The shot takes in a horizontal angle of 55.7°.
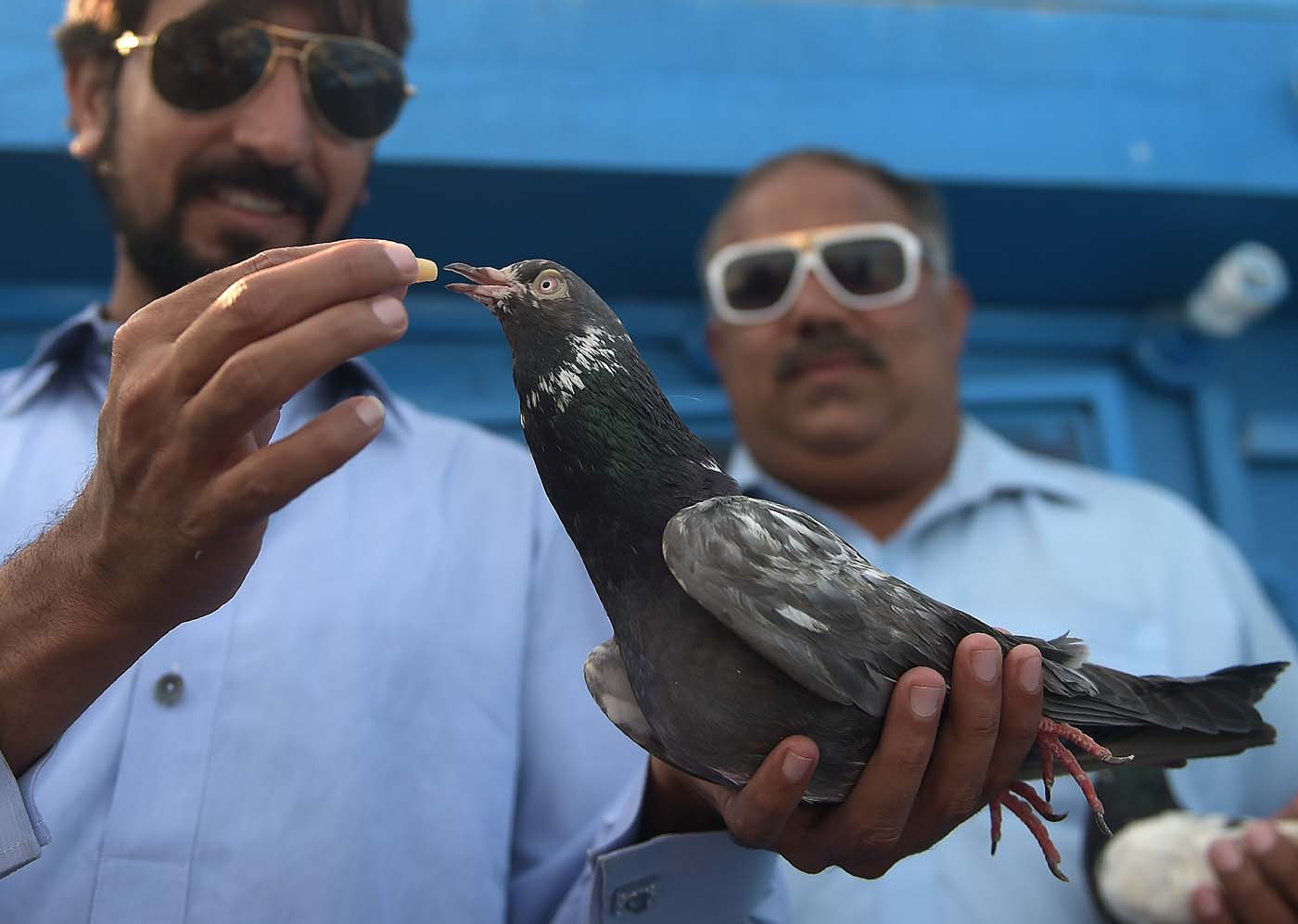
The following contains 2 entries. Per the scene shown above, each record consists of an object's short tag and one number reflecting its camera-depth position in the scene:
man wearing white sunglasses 0.69
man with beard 0.34
